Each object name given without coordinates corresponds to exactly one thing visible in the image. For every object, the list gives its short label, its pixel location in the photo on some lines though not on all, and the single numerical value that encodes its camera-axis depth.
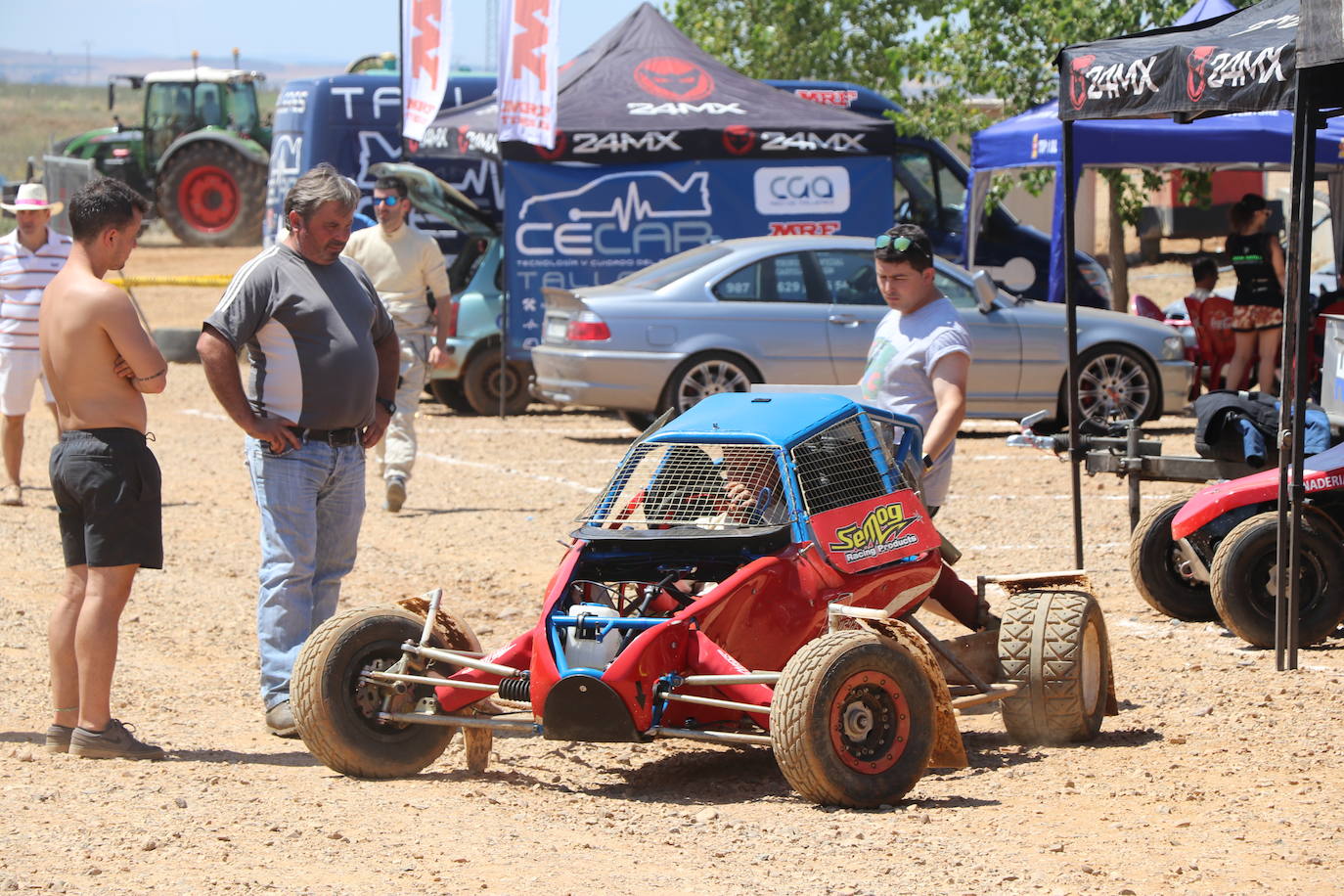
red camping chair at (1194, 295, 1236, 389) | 31.33
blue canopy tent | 27.09
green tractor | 70.25
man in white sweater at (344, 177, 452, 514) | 22.61
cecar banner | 33.66
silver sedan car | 29.16
